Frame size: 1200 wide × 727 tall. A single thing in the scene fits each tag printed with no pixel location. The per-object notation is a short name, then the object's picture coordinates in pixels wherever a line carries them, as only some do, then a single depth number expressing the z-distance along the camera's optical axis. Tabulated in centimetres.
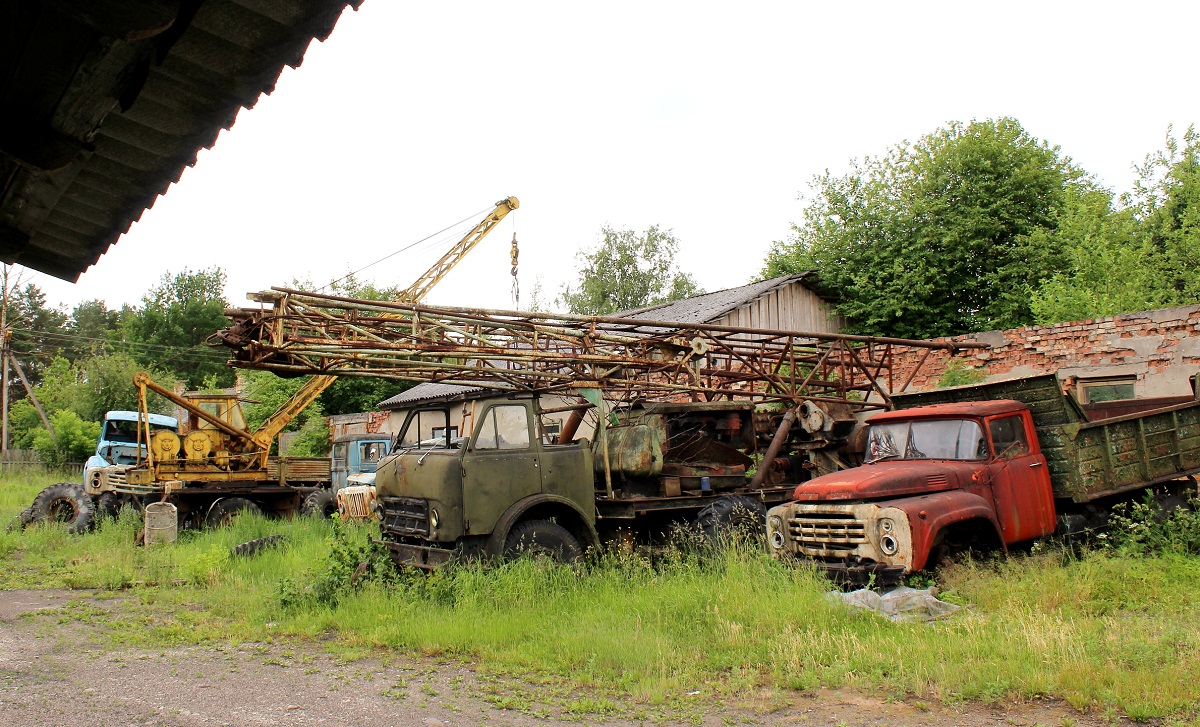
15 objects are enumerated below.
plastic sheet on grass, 683
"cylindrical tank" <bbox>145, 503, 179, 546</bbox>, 1369
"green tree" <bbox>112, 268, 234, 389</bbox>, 4756
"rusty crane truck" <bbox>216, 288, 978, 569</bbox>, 855
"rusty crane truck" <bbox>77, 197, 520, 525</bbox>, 1563
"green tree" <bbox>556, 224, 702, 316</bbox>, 4131
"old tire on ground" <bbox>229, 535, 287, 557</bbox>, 1185
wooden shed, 2177
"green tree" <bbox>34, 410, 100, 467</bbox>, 3209
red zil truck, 767
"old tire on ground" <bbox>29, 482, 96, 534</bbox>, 1548
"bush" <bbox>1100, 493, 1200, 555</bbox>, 851
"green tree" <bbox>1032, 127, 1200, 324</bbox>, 1783
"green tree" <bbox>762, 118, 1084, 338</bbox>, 2328
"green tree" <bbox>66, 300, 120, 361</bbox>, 6000
